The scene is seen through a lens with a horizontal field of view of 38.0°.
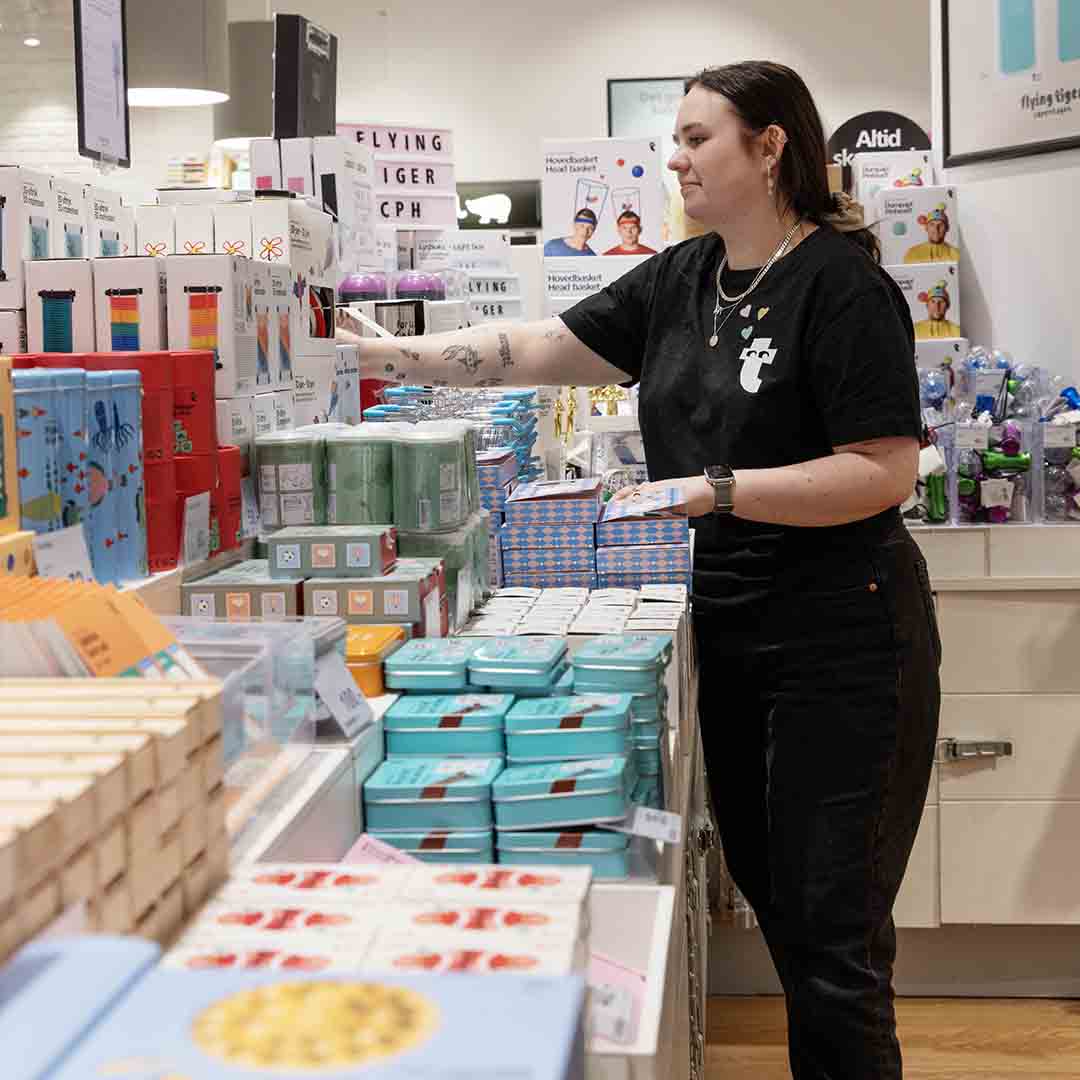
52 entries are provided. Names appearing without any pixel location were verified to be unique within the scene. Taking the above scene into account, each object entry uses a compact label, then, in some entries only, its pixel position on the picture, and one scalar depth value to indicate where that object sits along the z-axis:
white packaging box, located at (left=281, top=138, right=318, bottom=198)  4.80
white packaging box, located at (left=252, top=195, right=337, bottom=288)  3.14
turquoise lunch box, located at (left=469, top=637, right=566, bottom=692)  2.17
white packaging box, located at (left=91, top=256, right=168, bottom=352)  2.55
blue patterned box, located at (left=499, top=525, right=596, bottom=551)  3.17
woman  2.55
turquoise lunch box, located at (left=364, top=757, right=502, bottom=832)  1.88
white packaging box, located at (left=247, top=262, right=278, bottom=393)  2.77
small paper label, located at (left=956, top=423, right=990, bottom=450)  4.03
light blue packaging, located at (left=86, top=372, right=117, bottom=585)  2.10
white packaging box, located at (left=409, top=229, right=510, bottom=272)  5.84
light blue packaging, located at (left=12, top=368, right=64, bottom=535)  1.90
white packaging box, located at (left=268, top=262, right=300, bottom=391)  2.89
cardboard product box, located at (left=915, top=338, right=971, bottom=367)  5.05
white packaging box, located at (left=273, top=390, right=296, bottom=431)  2.87
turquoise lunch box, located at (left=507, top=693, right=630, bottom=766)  1.97
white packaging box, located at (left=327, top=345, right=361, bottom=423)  3.30
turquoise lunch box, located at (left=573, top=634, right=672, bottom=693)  2.16
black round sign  10.13
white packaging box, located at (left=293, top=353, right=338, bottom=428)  3.04
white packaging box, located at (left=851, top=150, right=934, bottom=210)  6.79
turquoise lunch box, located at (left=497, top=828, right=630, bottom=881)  1.87
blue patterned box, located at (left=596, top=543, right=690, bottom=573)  3.11
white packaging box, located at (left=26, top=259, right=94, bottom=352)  2.58
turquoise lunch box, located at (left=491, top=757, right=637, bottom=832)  1.87
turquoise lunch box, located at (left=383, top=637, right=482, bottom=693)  2.19
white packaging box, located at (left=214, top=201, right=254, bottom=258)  3.19
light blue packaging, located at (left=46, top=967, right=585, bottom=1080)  0.87
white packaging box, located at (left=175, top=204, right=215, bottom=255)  3.28
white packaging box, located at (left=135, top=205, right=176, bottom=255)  3.38
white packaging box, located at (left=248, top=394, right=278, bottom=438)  2.73
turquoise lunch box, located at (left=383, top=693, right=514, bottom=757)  2.02
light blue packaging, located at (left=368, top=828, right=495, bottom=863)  1.88
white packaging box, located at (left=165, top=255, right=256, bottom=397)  2.56
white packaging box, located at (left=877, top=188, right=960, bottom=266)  5.18
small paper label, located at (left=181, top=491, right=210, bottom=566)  2.40
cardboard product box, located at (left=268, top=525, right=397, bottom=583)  2.47
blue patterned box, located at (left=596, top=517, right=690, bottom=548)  3.14
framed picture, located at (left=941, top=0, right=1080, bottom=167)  4.46
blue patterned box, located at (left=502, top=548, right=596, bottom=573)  3.17
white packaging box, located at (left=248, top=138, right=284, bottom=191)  4.82
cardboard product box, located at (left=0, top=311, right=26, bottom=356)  2.64
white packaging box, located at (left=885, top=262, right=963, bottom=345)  5.17
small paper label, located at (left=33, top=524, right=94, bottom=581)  1.88
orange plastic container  2.20
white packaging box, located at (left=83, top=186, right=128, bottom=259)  3.27
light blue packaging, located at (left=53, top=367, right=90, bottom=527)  2.01
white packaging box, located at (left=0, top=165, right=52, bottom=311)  2.64
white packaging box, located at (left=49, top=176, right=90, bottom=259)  3.05
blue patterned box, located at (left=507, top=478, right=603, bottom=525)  3.18
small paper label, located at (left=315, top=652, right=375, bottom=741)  1.92
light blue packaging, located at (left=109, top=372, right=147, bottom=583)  2.18
